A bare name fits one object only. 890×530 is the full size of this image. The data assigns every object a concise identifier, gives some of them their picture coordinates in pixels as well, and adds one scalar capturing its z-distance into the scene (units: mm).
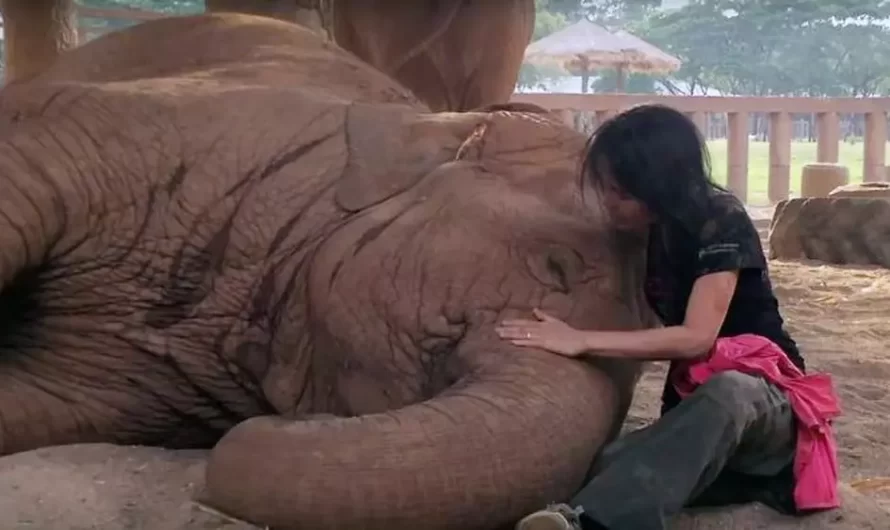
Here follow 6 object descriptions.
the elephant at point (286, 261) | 2109
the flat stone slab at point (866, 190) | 6773
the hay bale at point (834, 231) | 6391
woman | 1940
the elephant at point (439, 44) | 5160
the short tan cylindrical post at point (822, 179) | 9648
